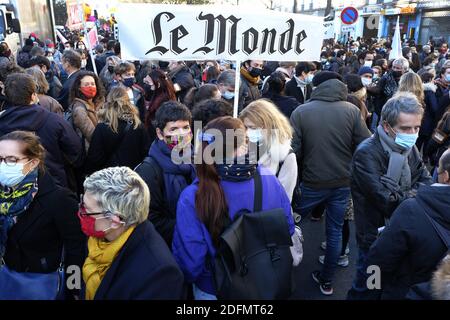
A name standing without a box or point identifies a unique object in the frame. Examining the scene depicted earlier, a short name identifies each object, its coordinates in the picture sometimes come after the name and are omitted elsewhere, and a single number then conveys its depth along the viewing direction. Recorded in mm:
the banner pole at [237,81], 3573
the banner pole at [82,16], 6049
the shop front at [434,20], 27559
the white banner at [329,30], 14758
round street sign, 10875
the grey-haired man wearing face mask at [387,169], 2521
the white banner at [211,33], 3270
